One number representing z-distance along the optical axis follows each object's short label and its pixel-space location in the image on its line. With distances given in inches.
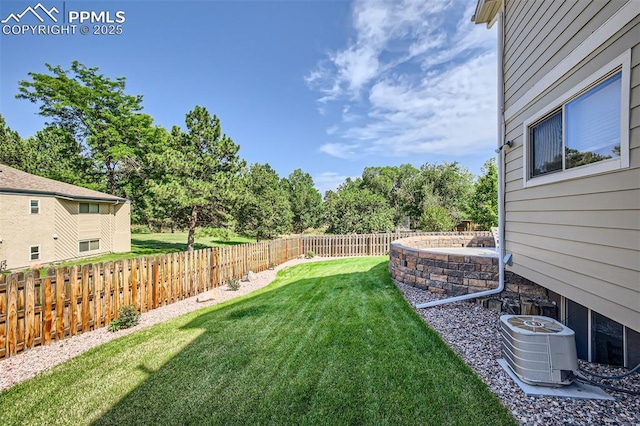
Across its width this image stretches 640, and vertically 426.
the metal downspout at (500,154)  185.3
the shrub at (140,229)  1294.3
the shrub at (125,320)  181.5
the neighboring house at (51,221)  495.2
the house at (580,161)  87.8
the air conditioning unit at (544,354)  102.0
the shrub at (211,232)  601.0
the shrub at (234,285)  294.7
